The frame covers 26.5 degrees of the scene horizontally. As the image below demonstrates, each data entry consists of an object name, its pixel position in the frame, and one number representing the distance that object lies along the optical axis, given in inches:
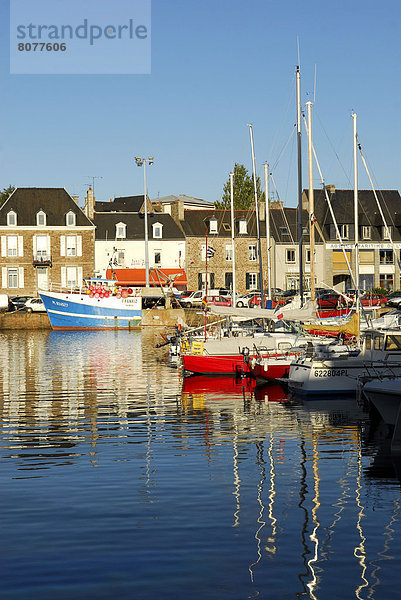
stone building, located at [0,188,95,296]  3597.4
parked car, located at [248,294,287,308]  2685.0
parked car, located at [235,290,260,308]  3073.3
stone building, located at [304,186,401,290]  3705.7
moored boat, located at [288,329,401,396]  1189.7
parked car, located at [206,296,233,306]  3142.2
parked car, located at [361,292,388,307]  2785.7
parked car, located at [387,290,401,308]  2785.4
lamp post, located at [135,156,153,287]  3316.9
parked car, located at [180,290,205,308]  3294.8
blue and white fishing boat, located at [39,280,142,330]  3189.0
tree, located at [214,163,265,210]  4254.4
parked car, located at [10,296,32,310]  3375.5
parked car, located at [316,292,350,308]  2805.1
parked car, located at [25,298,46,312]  3336.6
